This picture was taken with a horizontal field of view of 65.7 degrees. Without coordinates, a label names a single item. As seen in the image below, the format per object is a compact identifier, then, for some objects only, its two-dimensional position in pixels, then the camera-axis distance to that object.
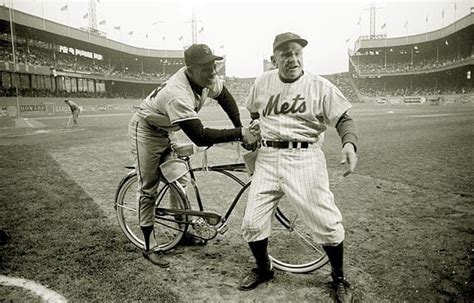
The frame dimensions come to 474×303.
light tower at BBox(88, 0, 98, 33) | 47.94
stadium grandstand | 32.03
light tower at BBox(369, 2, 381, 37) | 58.74
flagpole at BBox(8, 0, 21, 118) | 24.30
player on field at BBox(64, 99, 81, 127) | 19.80
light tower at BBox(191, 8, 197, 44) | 51.53
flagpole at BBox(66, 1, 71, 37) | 40.12
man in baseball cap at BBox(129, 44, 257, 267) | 2.78
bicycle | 3.21
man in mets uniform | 2.55
